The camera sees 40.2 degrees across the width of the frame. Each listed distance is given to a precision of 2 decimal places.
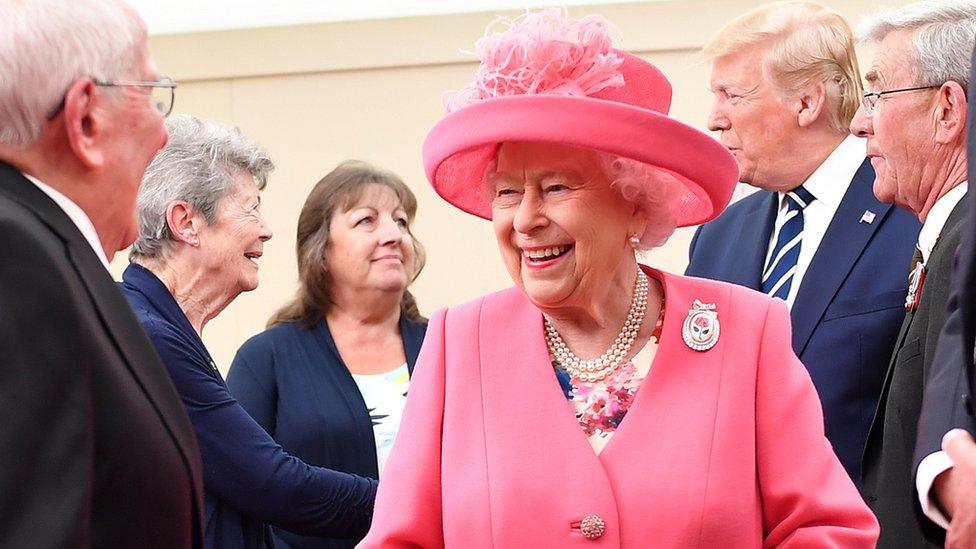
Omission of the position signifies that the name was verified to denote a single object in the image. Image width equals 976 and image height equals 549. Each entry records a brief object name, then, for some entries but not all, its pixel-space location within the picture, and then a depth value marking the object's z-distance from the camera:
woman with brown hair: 4.23
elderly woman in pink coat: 2.64
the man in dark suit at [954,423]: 2.16
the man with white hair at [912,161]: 3.20
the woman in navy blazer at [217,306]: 3.38
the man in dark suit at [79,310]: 1.72
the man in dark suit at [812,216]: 3.75
